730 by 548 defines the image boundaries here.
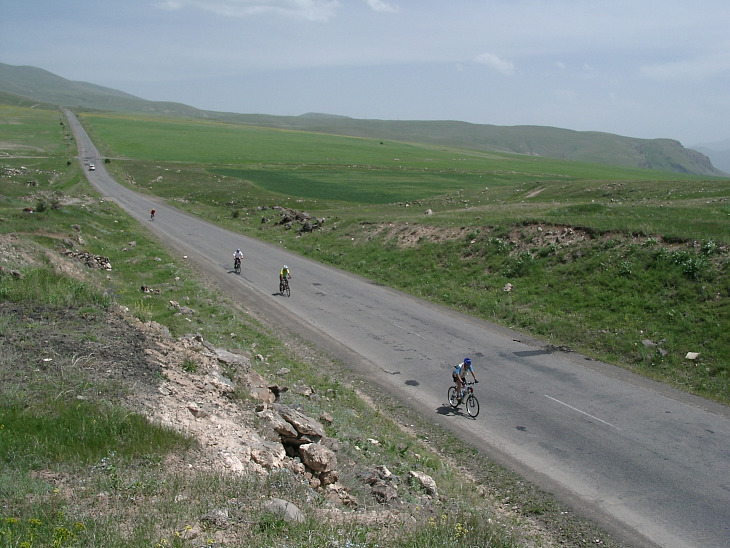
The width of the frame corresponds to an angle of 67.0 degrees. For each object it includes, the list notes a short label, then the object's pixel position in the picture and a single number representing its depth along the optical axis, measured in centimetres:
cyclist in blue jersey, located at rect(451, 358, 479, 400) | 1557
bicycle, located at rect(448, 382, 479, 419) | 1562
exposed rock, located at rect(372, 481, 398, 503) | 977
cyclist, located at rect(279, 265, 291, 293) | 2952
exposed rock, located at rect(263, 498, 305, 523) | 740
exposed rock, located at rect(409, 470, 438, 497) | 1091
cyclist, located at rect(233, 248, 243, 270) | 3475
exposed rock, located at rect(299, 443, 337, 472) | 996
